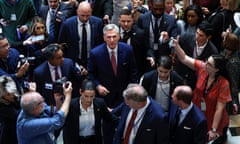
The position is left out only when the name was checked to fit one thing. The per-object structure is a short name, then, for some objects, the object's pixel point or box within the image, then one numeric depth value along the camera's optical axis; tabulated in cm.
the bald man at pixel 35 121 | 299
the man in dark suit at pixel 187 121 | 331
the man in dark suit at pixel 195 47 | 418
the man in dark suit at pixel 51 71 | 384
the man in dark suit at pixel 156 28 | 458
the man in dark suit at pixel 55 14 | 503
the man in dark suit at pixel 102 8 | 543
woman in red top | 377
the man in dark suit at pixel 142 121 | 322
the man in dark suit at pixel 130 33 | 453
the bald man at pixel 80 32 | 457
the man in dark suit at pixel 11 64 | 378
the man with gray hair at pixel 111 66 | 409
